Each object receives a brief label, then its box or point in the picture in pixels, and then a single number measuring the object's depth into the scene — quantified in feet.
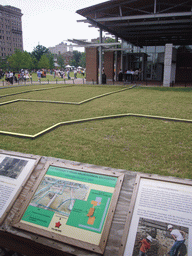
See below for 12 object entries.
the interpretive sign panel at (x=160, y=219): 7.22
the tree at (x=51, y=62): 269.52
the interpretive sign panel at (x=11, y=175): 9.26
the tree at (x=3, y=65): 230.27
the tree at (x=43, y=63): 252.83
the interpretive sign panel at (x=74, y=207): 7.87
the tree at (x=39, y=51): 312.29
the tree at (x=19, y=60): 215.92
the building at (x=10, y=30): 366.14
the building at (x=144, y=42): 68.08
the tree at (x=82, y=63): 415.15
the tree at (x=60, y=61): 348.38
